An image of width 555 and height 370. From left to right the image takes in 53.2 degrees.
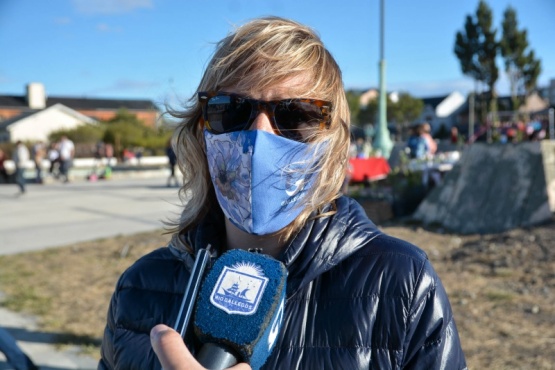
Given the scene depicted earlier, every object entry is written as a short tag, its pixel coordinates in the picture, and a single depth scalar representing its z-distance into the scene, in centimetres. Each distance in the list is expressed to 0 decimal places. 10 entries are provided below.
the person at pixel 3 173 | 2178
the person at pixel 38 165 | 2119
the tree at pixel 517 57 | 5050
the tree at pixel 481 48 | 5209
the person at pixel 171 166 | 1728
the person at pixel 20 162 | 1621
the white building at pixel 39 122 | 5856
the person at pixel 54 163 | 2347
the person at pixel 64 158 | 2154
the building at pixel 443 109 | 7638
